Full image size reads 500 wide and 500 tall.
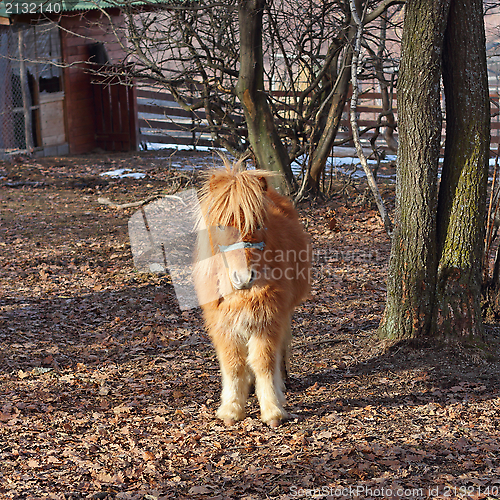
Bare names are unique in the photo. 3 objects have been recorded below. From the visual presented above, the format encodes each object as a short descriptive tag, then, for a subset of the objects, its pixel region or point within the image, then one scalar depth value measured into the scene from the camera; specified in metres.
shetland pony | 3.86
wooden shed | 15.56
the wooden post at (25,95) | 15.34
